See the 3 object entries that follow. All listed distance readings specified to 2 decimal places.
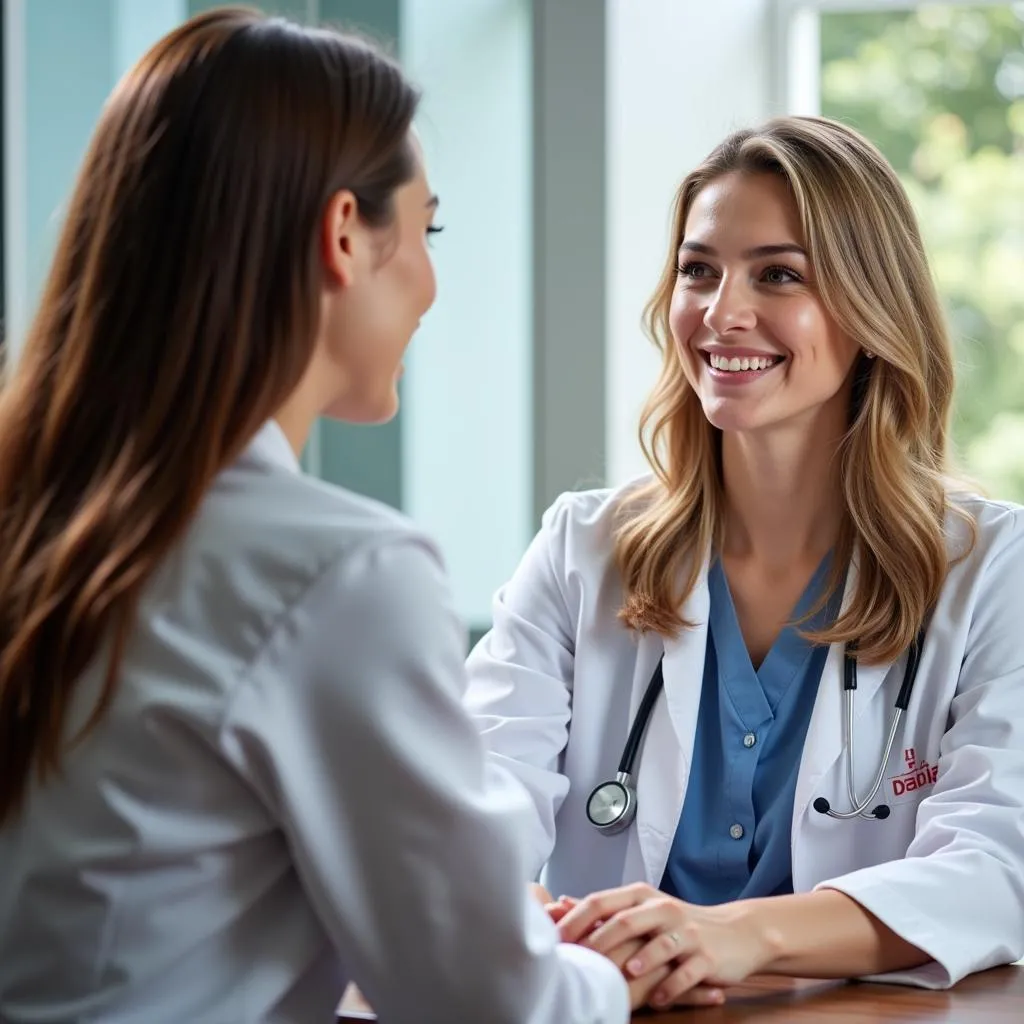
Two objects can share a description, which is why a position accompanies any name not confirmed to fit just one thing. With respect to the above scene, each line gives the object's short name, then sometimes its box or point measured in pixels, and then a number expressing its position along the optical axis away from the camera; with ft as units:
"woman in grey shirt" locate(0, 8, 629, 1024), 6.07
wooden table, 6.74
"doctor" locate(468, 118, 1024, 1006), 7.97
